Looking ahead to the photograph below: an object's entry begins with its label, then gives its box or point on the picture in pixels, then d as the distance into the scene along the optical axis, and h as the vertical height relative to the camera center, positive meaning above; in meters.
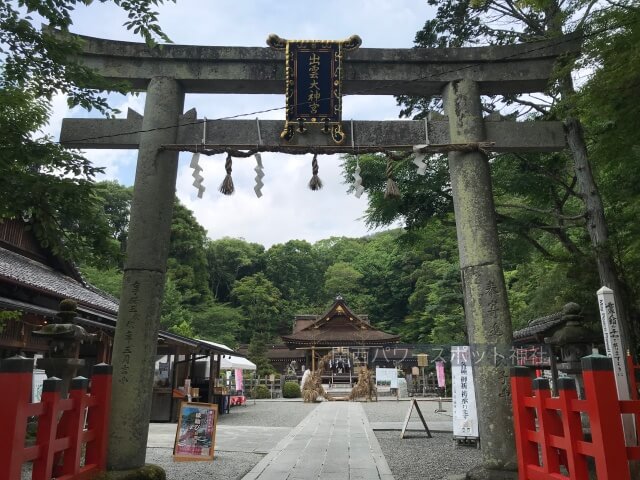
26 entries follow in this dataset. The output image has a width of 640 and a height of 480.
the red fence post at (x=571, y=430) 3.67 -0.48
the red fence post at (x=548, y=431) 4.23 -0.55
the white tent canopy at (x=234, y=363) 21.88 +0.35
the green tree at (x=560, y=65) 7.98 +5.66
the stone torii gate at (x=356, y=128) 6.11 +3.30
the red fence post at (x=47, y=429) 3.76 -0.45
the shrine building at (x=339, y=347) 34.40 +1.55
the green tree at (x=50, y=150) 4.73 +2.20
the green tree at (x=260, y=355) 33.69 +1.04
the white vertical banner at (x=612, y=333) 5.88 +0.42
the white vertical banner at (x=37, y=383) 9.58 -0.23
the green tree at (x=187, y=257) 42.66 +10.29
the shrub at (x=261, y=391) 30.37 -1.33
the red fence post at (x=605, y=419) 3.20 -0.35
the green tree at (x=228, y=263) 63.03 +13.94
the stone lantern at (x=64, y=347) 5.91 +0.31
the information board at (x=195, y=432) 8.21 -1.05
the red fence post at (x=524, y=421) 4.81 -0.52
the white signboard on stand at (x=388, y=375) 28.41 -0.37
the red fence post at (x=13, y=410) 3.17 -0.25
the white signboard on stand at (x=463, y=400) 9.77 -0.65
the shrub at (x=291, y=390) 31.14 -1.31
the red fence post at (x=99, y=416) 5.24 -0.49
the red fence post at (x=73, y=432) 4.43 -0.55
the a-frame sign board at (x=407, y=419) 11.38 -1.25
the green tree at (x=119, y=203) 48.06 +16.85
